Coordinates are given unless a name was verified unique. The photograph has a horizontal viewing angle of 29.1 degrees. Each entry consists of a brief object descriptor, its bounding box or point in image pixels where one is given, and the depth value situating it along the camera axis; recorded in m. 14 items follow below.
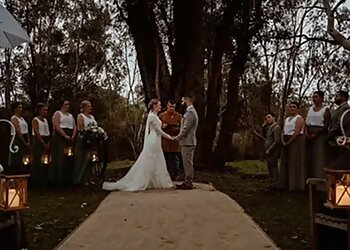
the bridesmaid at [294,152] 11.58
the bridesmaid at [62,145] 12.30
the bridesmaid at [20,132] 11.52
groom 11.73
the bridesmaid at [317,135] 10.94
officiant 13.95
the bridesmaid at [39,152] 12.07
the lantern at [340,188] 4.99
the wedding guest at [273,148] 11.95
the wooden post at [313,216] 5.85
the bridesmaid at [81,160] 12.48
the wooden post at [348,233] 5.17
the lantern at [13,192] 5.09
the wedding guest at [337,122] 9.10
